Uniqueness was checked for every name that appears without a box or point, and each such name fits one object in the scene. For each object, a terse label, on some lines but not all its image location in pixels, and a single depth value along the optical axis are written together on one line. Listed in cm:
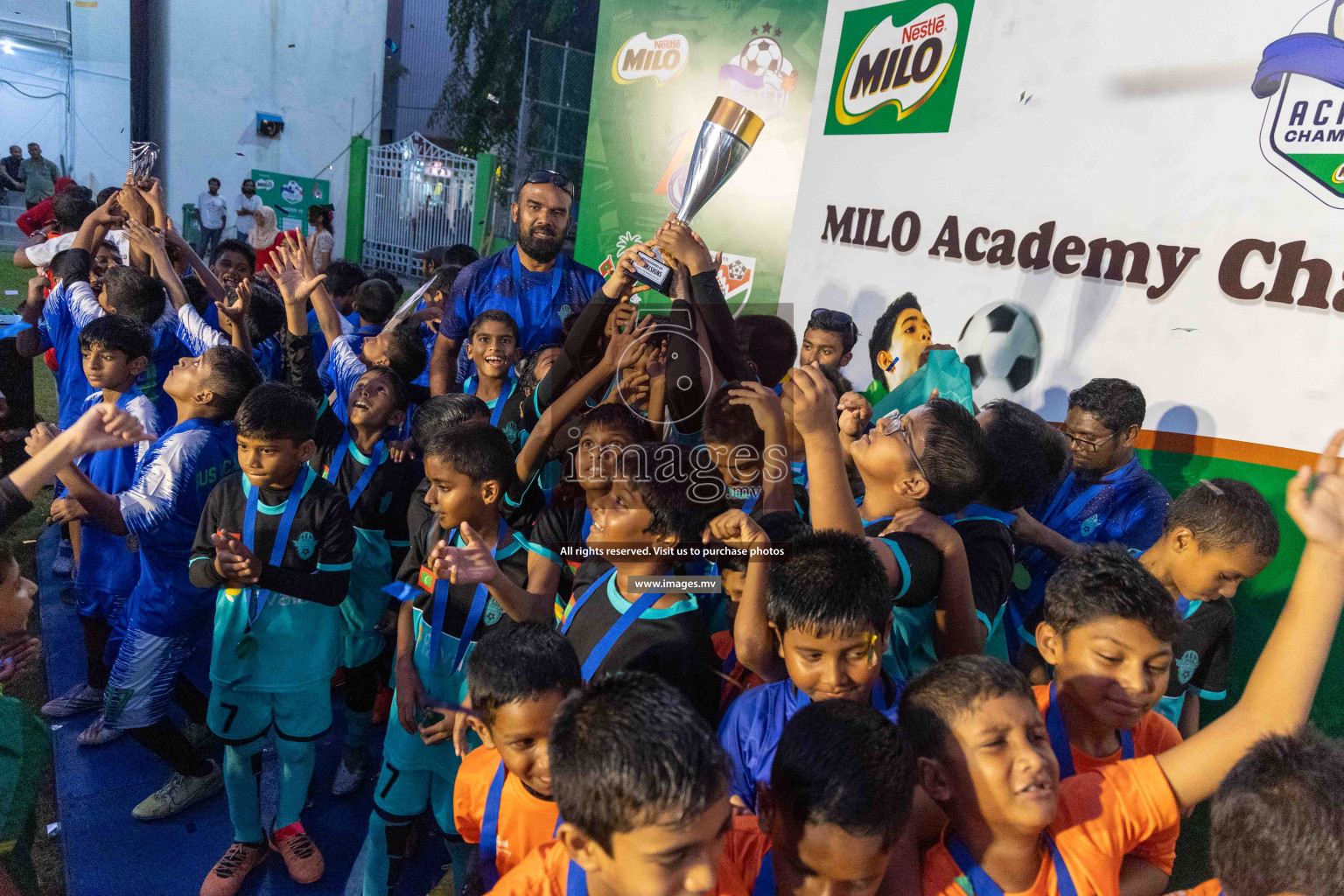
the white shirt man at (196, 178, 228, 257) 1407
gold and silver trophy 382
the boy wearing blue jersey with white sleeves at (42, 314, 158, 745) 335
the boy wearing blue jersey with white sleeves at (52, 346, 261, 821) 290
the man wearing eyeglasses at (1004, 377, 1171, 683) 326
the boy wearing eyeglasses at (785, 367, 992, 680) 205
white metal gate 1561
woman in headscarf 1270
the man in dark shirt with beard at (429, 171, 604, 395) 400
